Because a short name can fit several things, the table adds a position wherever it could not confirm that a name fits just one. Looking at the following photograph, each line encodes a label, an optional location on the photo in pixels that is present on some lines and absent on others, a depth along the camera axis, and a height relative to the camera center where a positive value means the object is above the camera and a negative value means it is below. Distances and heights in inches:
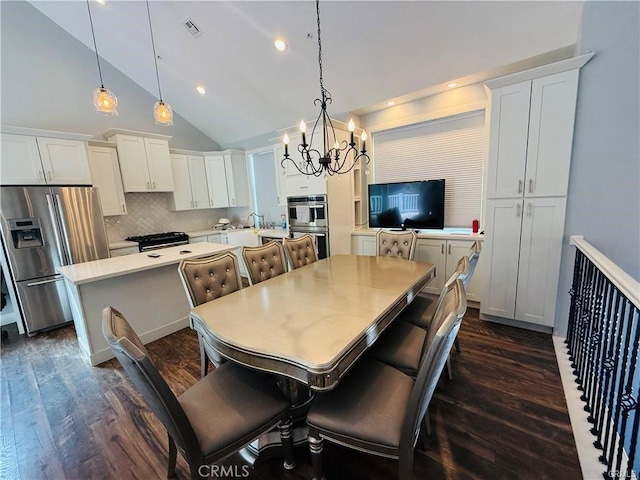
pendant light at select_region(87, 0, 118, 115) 91.6 +37.8
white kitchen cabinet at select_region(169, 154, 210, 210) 199.2 +17.8
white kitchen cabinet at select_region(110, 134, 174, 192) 168.1 +29.6
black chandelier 147.5 +26.7
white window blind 136.1 +20.5
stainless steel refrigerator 124.5 -13.2
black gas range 171.8 -21.6
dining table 46.0 -26.0
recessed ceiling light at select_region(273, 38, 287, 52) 120.8 +71.7
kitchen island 97.9 -33.9
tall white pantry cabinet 94.1 +0.8
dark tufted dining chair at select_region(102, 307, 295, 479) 40.3 -38.6
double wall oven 151.9 -10.6
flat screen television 137.5 -5.1
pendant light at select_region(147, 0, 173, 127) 103.5 +36.6
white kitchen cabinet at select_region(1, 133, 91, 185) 125.0 +26.2
